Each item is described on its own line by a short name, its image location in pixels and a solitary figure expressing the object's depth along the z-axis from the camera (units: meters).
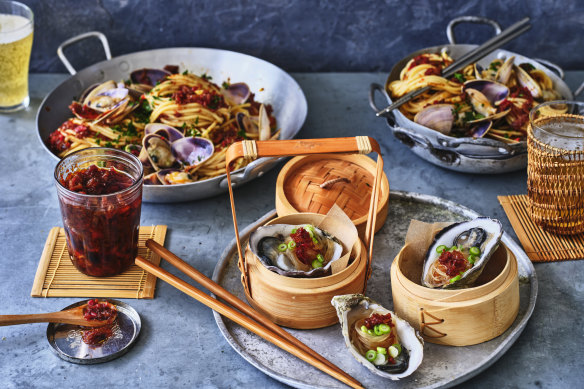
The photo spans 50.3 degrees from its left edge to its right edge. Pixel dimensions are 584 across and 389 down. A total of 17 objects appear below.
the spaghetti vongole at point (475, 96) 1.96
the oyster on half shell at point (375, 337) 1.28
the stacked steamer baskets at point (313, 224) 1.38
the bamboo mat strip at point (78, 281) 1.56
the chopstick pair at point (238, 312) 1.33
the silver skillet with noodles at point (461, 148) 1.83
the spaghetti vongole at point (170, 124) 1.94
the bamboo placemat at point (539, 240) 1.69
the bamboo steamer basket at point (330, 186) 1.65
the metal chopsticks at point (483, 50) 2.05
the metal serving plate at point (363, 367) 1.32
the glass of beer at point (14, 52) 2.17
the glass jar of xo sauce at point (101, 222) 1.49
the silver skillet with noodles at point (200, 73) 2.16
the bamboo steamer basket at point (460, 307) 1.33
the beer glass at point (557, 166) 1.64
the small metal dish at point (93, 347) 1.38
